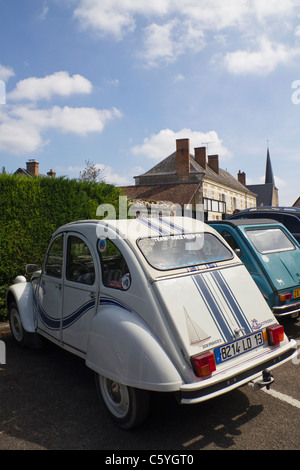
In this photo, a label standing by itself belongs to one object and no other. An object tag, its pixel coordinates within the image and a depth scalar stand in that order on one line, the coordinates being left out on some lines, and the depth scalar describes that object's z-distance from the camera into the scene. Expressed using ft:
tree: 107.34
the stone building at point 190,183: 130.82
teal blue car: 18.24
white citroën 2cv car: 10.21
